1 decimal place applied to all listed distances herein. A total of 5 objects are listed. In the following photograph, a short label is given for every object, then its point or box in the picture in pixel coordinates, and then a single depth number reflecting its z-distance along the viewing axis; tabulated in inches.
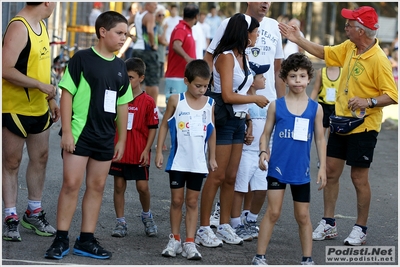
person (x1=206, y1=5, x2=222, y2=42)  1192.2
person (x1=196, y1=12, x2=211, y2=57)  1079.5
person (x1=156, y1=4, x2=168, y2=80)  613.3
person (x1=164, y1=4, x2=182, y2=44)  841.7
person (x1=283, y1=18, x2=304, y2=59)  690.8
